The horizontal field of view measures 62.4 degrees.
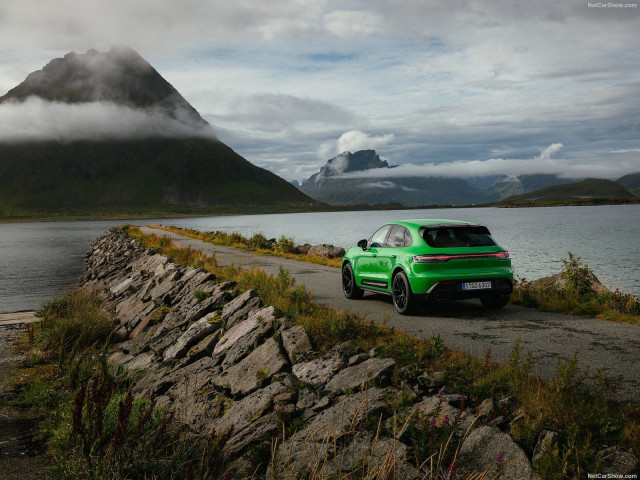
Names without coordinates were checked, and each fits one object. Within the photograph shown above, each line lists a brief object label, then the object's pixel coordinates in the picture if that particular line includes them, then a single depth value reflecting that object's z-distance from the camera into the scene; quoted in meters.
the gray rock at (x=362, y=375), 6.44
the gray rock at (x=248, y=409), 6.84
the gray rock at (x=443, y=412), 5.14
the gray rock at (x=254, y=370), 8.05
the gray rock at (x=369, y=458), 4.79
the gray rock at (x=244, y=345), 9.39
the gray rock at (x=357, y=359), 7.29
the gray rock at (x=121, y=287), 24.02
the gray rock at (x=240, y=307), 11.33
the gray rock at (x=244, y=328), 10.08
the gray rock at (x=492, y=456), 4.53
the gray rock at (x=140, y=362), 11.96
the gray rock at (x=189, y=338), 11.42
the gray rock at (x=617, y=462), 4.23
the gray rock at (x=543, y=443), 4.55
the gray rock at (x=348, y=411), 5.71
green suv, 10.70
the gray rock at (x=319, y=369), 7.30
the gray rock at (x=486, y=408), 5.24
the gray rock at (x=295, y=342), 8.36
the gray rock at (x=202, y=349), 10.71
